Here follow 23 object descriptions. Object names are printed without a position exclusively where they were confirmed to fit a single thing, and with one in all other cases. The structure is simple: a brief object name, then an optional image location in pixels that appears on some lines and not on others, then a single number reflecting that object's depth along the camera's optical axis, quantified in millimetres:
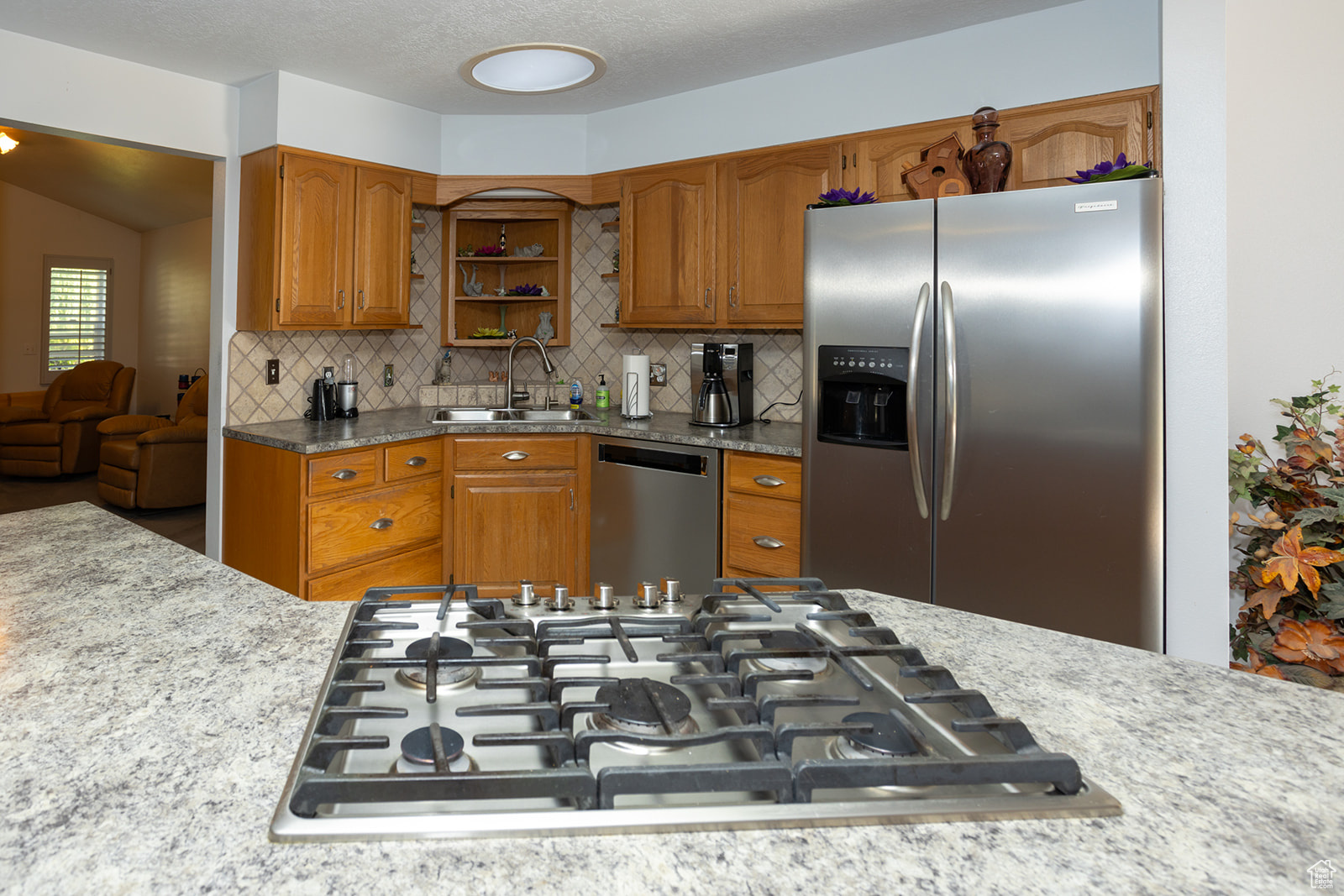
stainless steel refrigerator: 2072
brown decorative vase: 2377
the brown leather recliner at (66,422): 6727
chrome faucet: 3984
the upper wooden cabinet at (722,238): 3215
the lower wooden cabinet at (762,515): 2877
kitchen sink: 4016
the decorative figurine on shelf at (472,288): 4262
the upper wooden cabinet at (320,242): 3391
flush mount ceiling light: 3107
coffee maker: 3385
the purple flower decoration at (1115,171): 2051
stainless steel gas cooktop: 613
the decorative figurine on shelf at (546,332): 4312
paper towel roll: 3762
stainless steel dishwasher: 3125
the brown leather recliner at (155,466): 5578
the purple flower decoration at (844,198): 2562
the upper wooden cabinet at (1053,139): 2516
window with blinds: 8195
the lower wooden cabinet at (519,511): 3561
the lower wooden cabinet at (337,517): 3105
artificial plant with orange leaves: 2107
